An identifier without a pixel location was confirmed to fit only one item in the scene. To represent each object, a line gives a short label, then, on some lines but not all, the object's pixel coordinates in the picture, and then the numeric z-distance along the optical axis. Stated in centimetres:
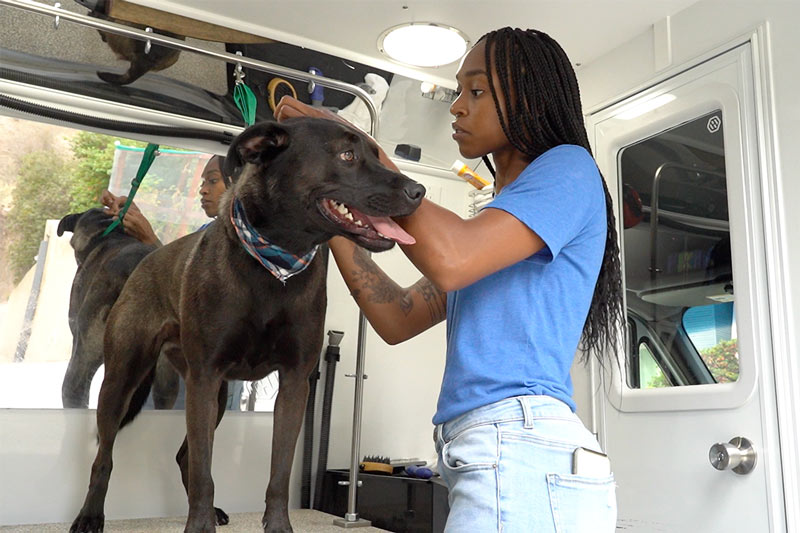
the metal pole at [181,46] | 191
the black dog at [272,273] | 128
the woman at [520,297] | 91
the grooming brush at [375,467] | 253
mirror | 229
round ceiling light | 259
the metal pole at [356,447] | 223
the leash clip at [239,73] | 236
